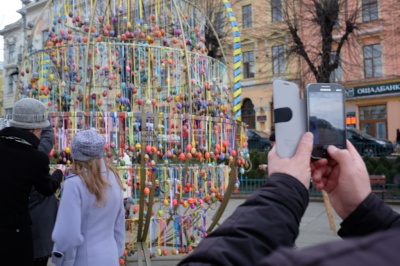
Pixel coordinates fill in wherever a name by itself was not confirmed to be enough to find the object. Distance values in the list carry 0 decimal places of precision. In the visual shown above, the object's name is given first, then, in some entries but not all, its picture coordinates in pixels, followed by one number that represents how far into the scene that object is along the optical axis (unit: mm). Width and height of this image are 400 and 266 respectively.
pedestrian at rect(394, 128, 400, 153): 19531
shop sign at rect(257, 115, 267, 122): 27547
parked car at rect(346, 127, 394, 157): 17348
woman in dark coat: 2738
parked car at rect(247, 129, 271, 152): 19138
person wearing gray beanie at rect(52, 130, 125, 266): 2623
